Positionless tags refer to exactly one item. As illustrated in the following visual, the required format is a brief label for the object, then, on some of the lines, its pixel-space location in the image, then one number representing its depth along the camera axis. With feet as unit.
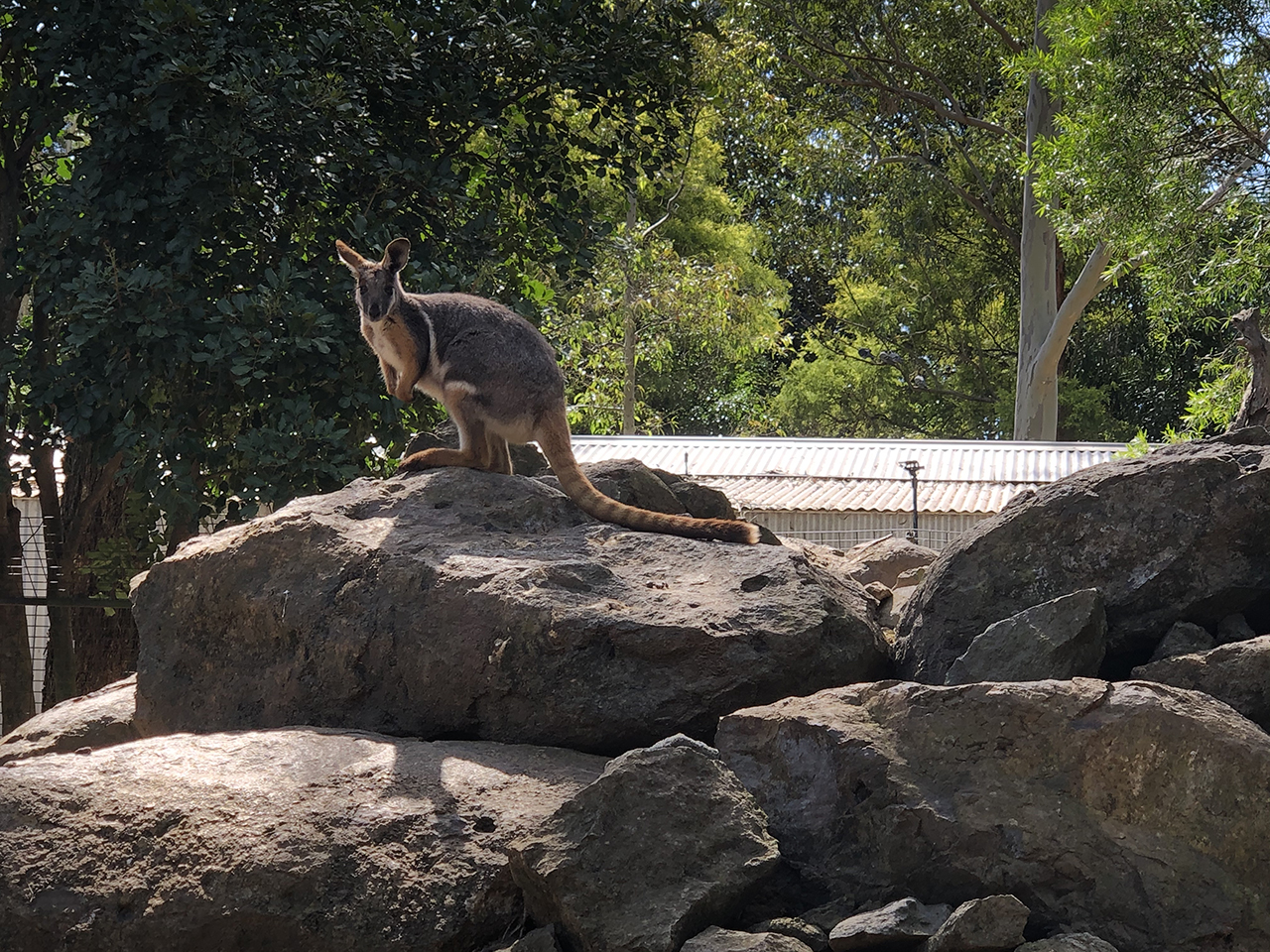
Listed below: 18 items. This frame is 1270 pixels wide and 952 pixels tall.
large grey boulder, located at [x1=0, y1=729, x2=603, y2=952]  27.30
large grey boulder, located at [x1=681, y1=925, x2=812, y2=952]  24.18
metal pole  86.90
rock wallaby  41.19
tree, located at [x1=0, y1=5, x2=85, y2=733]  54.75
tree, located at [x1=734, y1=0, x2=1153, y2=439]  131.54
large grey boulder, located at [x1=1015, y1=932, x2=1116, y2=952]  24.04
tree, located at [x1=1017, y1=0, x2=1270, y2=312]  64.39
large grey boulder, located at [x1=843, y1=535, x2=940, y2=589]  54.45
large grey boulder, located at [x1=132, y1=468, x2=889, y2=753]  32.60
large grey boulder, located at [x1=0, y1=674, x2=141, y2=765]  39.06
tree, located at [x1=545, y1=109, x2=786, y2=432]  154.40
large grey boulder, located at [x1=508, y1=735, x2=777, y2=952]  25.38
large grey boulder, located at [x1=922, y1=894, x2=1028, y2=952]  24.14
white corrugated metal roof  100.58
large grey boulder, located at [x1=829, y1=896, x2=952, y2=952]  24.53
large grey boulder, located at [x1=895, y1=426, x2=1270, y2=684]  33.81
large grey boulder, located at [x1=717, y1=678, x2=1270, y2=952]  25.81
